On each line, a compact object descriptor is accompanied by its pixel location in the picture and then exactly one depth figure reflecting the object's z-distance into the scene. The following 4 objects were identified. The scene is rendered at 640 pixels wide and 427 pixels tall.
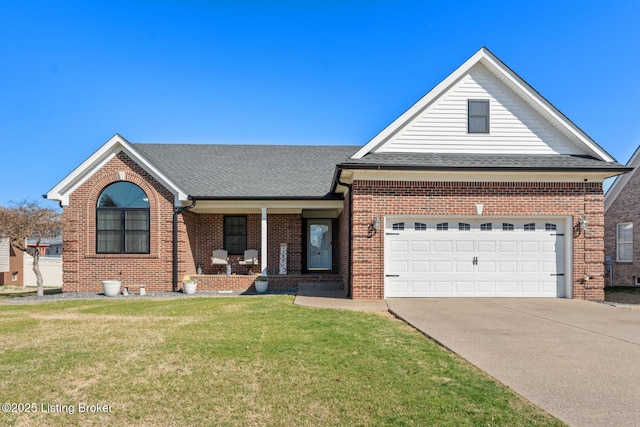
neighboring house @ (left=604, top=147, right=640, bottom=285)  16.48
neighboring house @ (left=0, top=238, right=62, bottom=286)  25.42
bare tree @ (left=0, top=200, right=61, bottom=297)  14.18
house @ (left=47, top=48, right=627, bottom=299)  11.66
